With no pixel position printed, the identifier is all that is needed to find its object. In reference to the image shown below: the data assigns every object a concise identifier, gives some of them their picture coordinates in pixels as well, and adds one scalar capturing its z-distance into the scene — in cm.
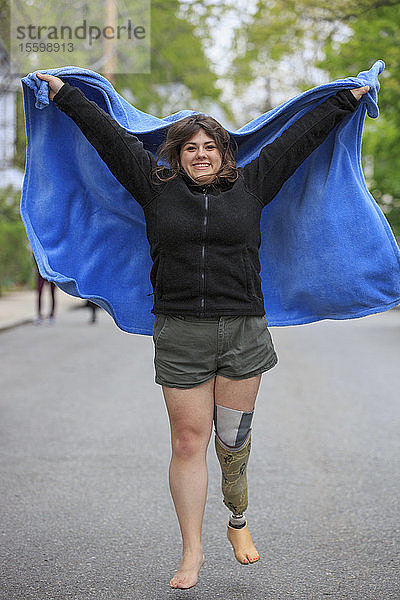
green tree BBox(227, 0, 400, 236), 1555
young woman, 345
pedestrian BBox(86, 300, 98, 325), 1731
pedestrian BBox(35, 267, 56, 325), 1648
